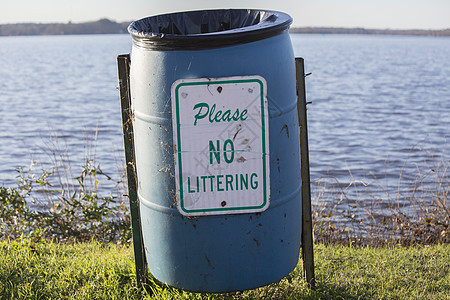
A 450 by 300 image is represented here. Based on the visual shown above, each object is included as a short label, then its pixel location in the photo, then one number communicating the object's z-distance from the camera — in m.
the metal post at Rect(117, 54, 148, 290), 2.85
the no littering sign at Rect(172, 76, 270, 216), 2.45
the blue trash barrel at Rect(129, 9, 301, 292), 2.45
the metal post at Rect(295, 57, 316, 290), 2.88
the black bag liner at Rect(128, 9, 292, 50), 2.40
